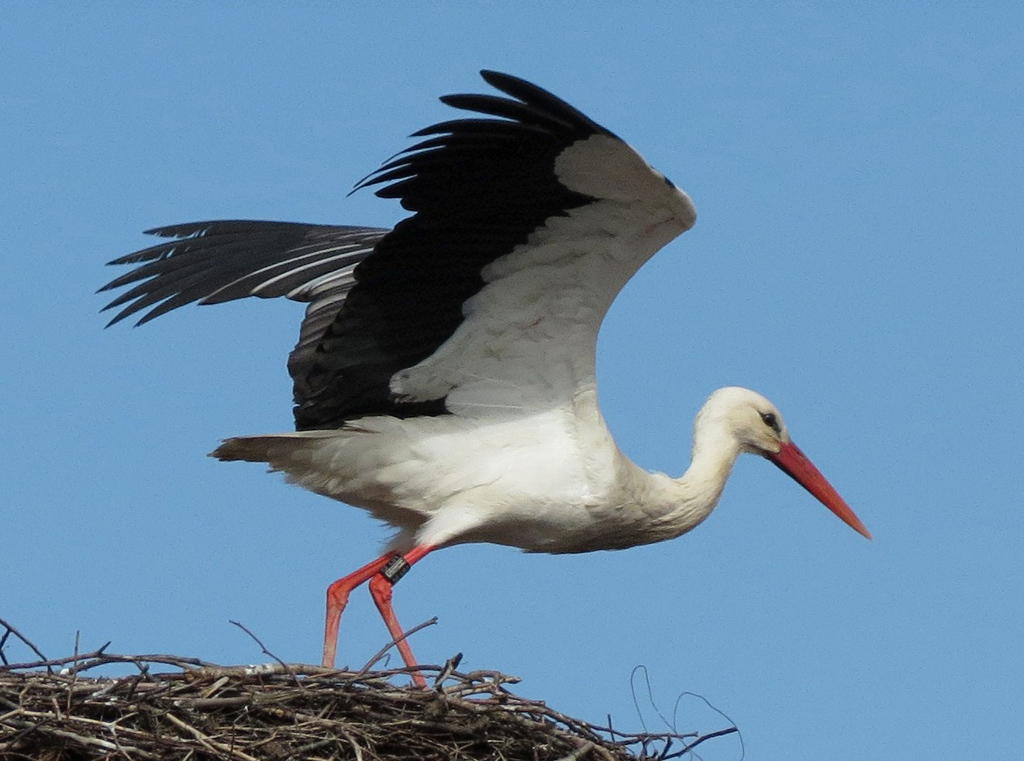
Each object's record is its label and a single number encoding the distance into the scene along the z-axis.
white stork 15.84
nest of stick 14.19
